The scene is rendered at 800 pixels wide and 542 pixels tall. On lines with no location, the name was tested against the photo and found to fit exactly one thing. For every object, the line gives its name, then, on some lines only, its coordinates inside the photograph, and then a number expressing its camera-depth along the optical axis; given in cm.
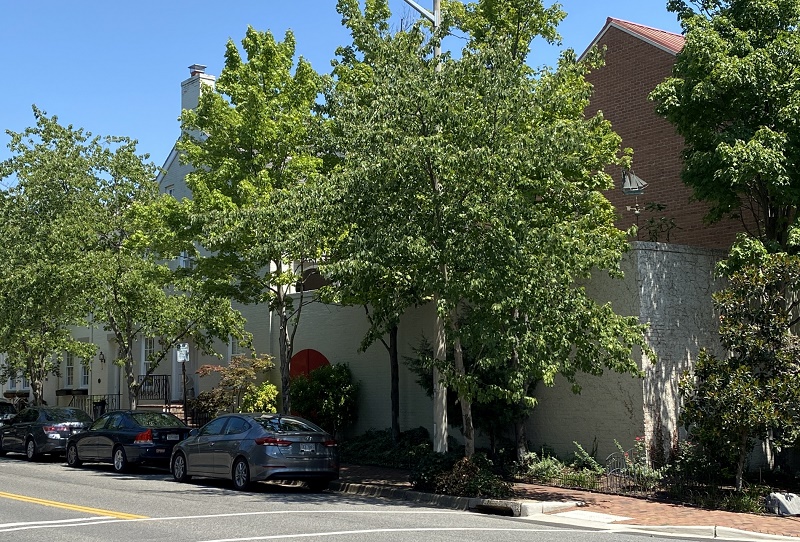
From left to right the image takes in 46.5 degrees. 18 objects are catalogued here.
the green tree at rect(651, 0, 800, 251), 1691
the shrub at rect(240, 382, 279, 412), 2578
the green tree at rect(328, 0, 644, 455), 1508
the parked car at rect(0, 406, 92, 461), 2530
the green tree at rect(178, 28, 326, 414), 2056
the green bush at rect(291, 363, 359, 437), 2417
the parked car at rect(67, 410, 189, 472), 2134
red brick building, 2252
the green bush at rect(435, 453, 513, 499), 1557
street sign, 2755
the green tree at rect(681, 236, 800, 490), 1449
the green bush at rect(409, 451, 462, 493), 1653
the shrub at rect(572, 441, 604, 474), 1772
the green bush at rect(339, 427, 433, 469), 2058
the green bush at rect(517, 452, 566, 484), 1788
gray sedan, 1678
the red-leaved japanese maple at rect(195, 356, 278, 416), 2589
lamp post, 1816
